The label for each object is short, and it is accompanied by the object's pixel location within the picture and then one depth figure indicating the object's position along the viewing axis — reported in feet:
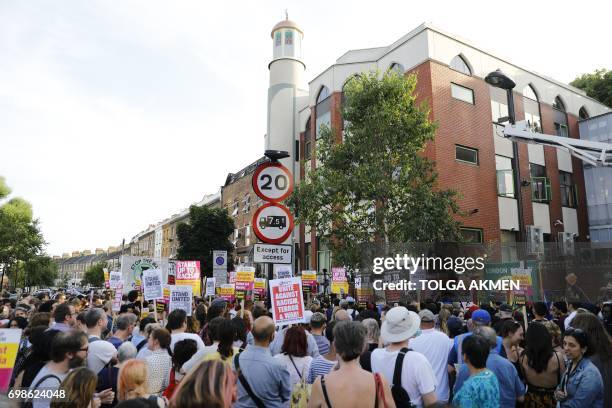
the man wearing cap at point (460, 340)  18.22
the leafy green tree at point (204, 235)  128.47
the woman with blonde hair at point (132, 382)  11.59
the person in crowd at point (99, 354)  16.02
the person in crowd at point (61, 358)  12.70
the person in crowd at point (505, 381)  14.40
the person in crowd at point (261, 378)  13.03
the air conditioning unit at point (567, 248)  46.37
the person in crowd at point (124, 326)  20.39
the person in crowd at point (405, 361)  12.53
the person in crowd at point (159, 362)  15.75
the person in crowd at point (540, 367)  15.10
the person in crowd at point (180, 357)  15.58
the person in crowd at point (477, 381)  12.35
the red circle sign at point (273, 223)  20.26
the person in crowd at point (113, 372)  15.21
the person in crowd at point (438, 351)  16.96
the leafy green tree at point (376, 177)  53.88
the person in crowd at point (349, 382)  10.62
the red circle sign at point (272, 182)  20.68
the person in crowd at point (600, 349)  14.25
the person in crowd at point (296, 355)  15.64
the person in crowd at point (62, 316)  22.16
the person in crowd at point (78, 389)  10.38
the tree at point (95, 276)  310.43
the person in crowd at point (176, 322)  19.55
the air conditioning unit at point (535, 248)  47.16
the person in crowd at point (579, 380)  13.42
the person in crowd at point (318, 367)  15.47
